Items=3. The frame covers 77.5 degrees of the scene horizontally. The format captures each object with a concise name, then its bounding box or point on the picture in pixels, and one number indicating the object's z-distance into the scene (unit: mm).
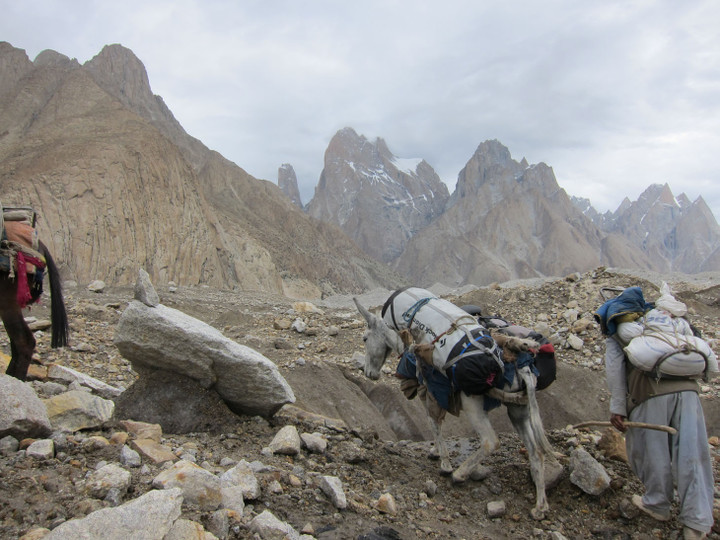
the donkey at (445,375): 3484
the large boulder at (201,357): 3732
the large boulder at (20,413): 2787
